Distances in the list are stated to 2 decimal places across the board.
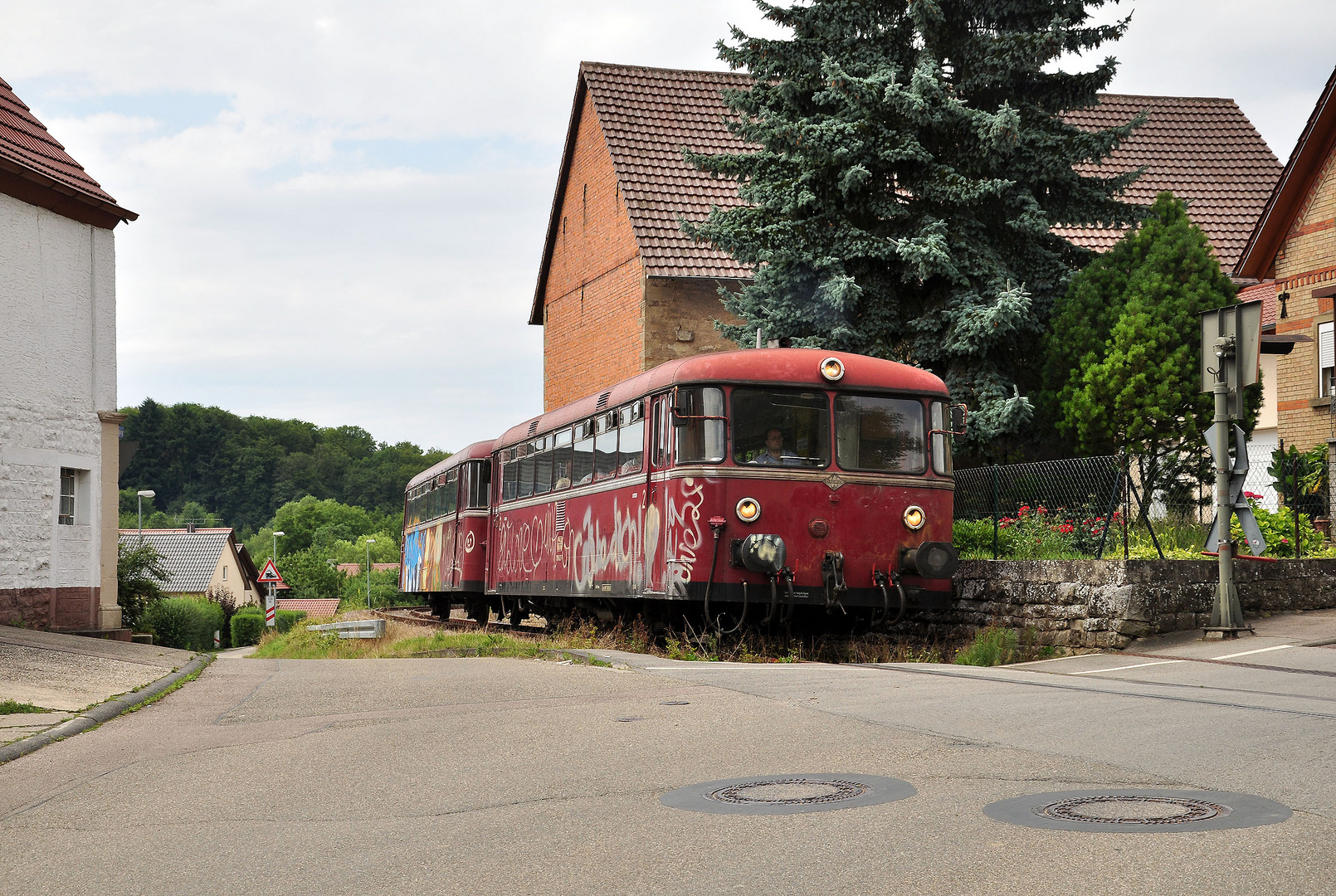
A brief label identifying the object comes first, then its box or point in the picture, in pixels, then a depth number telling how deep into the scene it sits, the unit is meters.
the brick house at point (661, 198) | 31.62
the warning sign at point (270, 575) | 47.03
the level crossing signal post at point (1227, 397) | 14.13
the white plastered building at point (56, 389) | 20.19
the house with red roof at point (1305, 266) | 24.91
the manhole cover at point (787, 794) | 6.21
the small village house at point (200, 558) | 87.56
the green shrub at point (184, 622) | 29.75
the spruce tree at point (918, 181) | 20.83
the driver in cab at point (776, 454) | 15.12
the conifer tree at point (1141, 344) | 19.27
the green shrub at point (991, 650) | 14.62
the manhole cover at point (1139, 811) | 5.49
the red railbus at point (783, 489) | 14.84
